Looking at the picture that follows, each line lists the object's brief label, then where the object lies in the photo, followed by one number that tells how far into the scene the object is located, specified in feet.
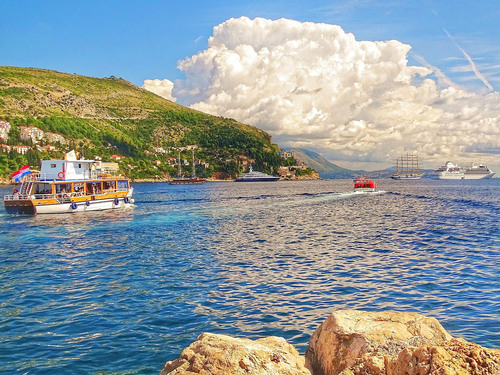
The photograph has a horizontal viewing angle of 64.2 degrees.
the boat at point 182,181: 636.89
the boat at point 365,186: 356.18
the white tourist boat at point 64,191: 174.29
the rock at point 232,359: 20.53
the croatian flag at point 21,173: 165.01
